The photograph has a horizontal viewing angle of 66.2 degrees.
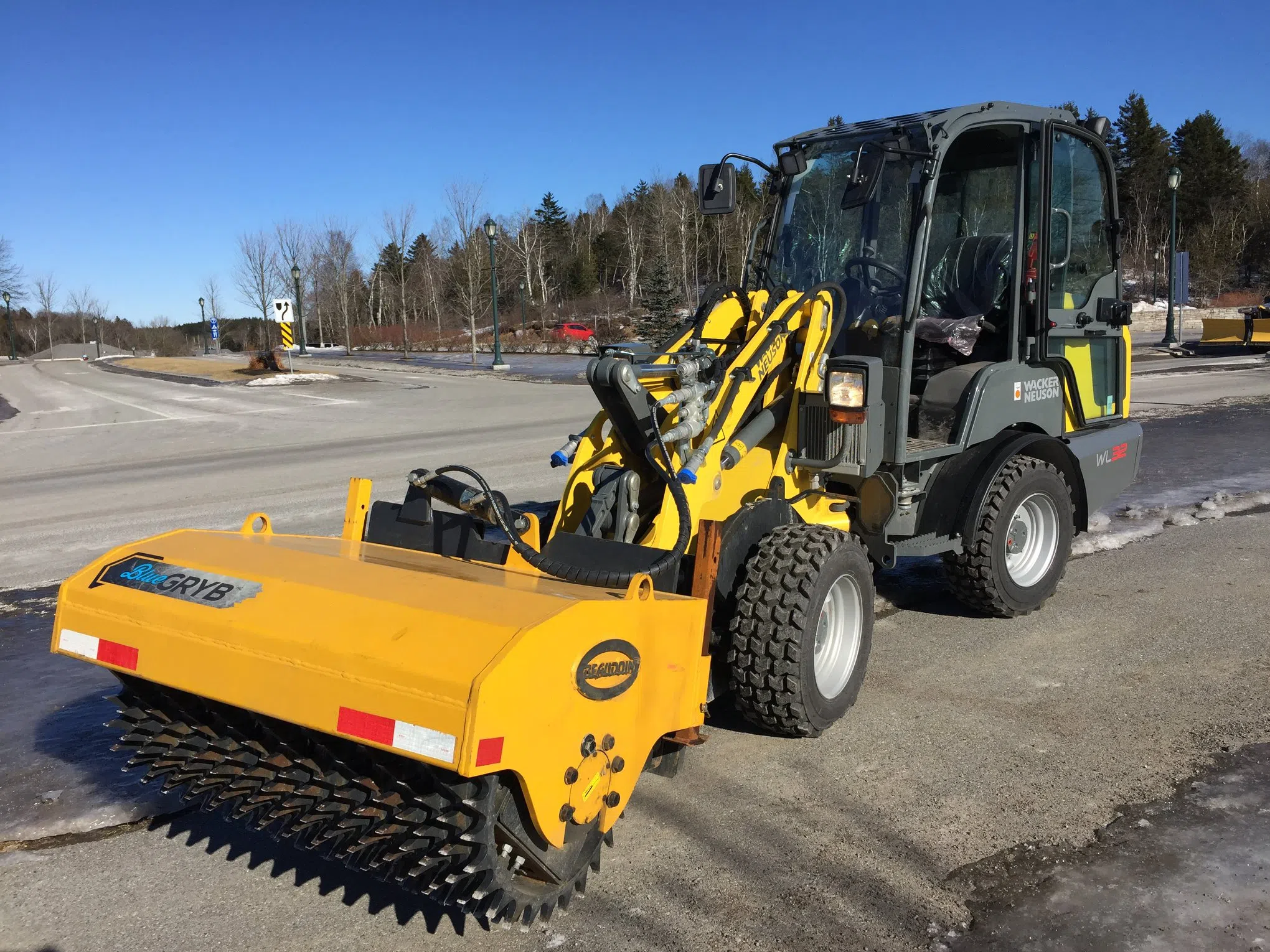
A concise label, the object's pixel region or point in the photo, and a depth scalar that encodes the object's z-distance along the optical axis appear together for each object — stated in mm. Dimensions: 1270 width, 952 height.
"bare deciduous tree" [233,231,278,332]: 56656
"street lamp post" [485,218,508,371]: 28953
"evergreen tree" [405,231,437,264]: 74125
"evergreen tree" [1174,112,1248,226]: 61625
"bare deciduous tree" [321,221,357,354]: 63844
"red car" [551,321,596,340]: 48688
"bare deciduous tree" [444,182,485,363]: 36625
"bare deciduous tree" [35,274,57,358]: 82688
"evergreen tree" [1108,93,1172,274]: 62344
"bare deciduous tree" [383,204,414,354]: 42838
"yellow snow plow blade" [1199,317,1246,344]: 28422
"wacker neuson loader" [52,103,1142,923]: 2670
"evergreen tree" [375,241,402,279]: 71738
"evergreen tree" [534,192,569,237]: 76875
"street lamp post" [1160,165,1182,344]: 27875
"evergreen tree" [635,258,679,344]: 33625
